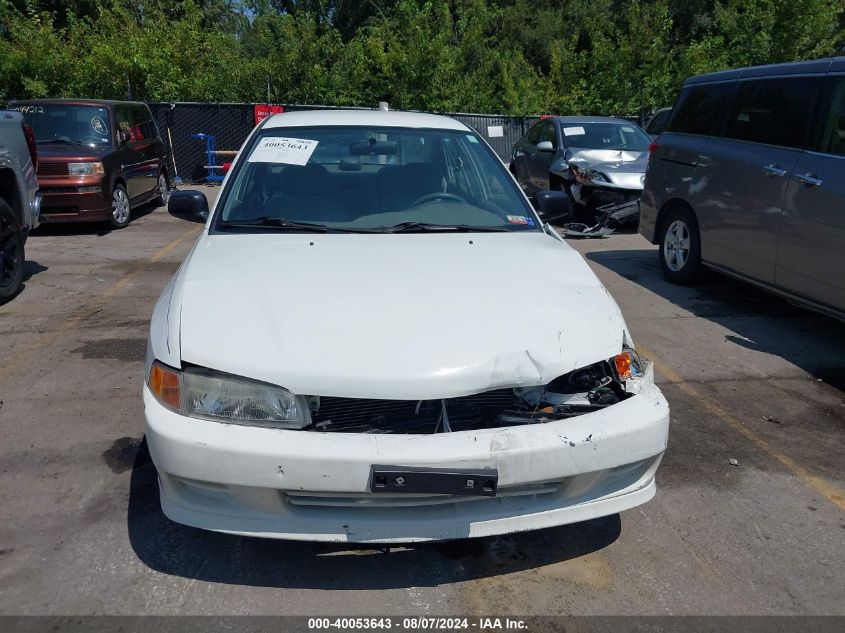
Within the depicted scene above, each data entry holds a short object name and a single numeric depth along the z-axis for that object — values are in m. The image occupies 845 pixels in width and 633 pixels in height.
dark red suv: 9.77
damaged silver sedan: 10.53
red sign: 17.02
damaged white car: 2.44
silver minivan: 5.30
